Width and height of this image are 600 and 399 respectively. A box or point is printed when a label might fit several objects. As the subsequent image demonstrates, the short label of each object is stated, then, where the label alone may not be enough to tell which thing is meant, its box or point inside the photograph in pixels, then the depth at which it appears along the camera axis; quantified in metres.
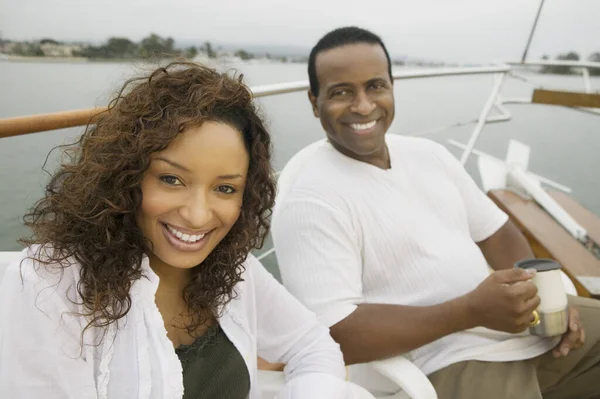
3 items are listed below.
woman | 0.89
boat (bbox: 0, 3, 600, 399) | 1.45
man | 1.52
